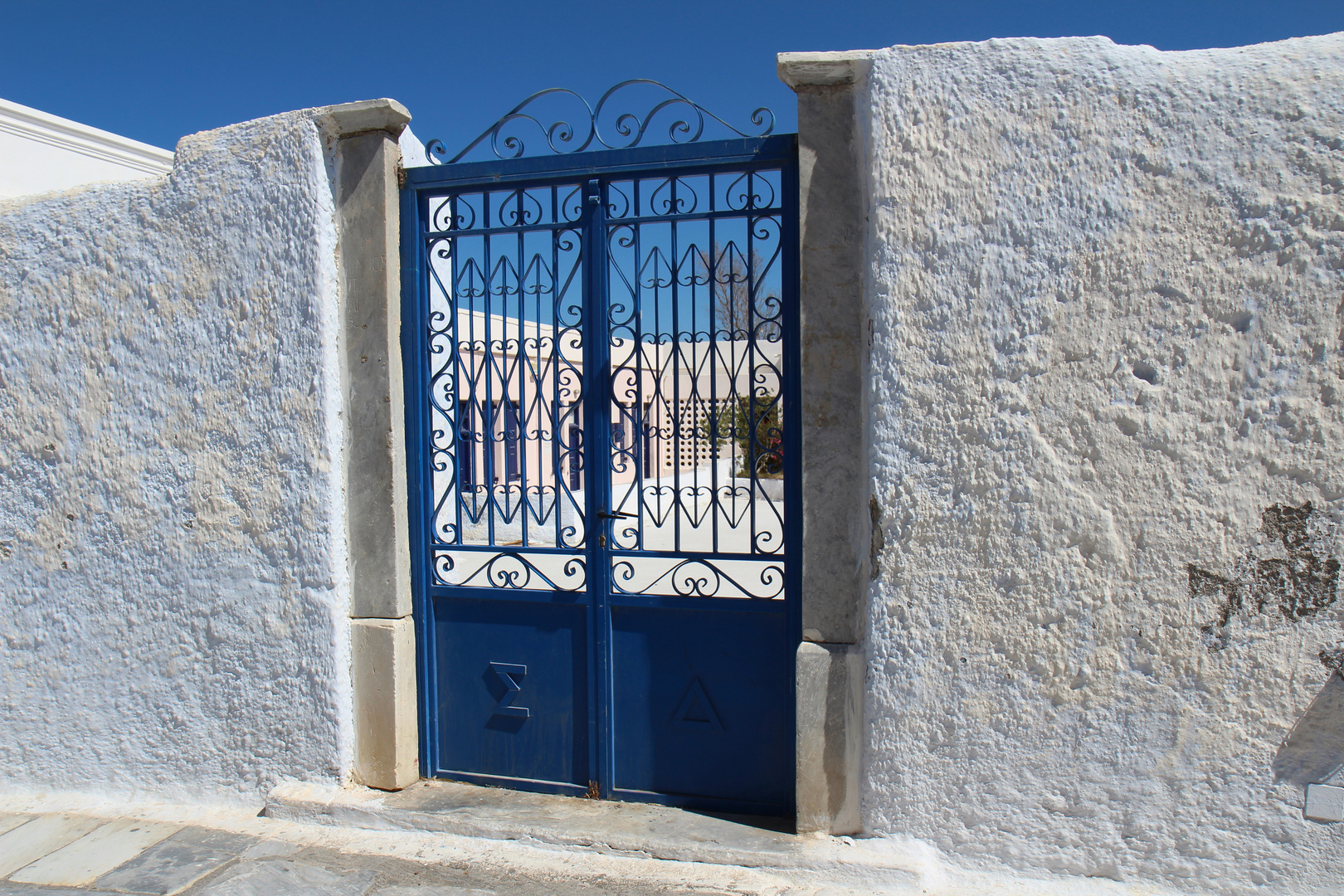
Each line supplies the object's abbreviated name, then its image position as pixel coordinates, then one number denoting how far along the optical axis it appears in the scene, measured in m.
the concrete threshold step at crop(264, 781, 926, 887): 2.69
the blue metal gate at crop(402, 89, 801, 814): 2.99
